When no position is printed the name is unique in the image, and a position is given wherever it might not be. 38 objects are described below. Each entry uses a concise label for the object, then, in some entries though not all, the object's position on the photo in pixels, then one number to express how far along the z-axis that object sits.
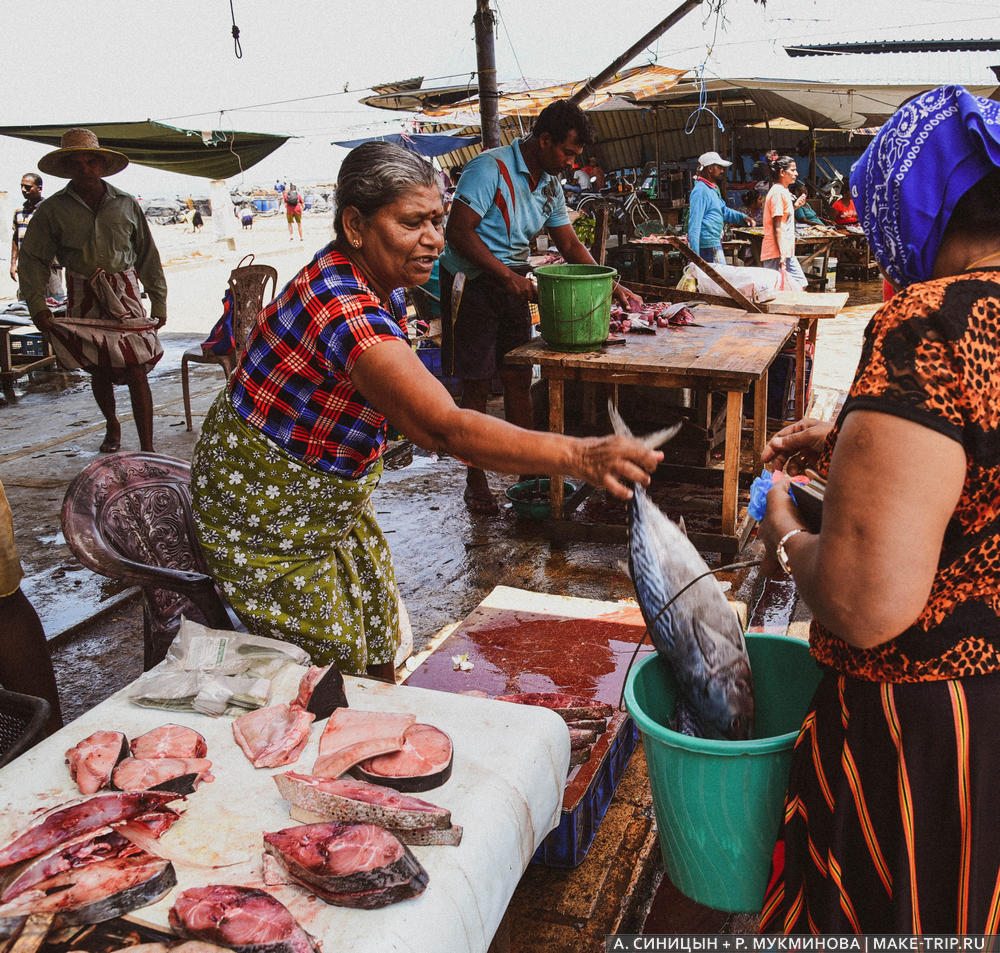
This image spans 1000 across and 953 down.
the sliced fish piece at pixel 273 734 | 1.60
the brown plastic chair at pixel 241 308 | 6.95
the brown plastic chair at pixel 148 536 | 2.24
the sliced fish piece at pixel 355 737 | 1.56
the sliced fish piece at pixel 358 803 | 1.38
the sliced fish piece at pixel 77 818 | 1.35
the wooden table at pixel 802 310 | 5.91
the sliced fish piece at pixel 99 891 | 1.24
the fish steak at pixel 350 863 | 1.26
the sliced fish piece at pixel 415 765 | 1.50
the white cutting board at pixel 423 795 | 1.26
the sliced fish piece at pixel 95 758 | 1.51
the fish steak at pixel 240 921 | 1.18
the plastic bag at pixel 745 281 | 6.00
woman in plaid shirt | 1.77
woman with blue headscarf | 1.13
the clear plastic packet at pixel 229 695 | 1.74
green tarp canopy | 9.50
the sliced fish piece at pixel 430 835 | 1.39
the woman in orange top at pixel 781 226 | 9.41
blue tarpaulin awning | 14.30
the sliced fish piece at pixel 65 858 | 1.29
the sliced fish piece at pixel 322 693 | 1.73
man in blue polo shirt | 4.68
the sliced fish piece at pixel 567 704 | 2.44
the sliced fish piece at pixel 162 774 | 1.51
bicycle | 11.58
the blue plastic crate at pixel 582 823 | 2.20
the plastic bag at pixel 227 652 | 1.89
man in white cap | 9.55
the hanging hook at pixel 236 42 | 6.04
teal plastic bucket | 1.65
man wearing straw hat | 5.77
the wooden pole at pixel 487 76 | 6.08
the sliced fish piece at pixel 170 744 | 1.59
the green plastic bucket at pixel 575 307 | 4.17
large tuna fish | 1.82
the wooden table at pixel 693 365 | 4.04
